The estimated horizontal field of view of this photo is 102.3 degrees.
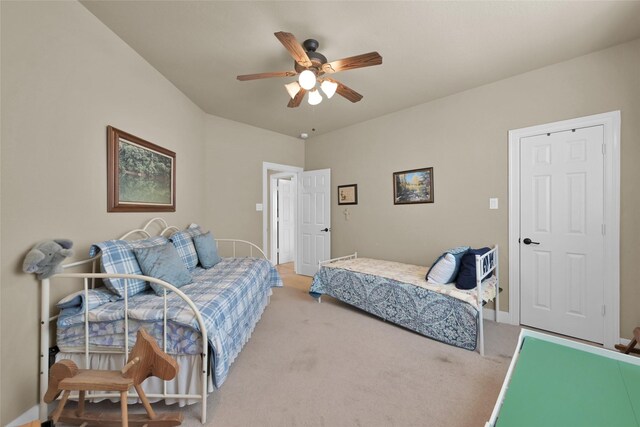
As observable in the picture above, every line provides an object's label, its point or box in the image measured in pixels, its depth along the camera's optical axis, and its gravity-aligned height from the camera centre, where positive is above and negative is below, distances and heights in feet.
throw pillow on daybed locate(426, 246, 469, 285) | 7.93 -1.74
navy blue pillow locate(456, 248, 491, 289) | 7.48 -1.78
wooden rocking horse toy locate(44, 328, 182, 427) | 3.85 -2.52
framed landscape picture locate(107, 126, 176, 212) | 6.72 +1.14
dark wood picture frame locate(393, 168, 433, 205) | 10.78 +1.13
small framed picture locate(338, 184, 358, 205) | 13.44 +0.96
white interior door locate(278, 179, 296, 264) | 19.35 -0.64
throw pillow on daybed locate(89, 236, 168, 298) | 5.53 -1.14
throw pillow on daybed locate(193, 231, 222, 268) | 8.86 -1.33
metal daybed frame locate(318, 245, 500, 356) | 6.97 -1.85
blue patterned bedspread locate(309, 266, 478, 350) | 7.20 -2.99
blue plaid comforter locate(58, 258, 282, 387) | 4.82 -1.95
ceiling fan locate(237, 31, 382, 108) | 5.95 +3.66
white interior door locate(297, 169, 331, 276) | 14.67 -0.44
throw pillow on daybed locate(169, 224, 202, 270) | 8.29 -1.14
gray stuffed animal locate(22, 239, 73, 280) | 4.45 -0.80
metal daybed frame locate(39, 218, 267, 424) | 4.65 -2.41
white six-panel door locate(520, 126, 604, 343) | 7.43 -0.62
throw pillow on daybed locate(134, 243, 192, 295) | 6.18 -1.31
